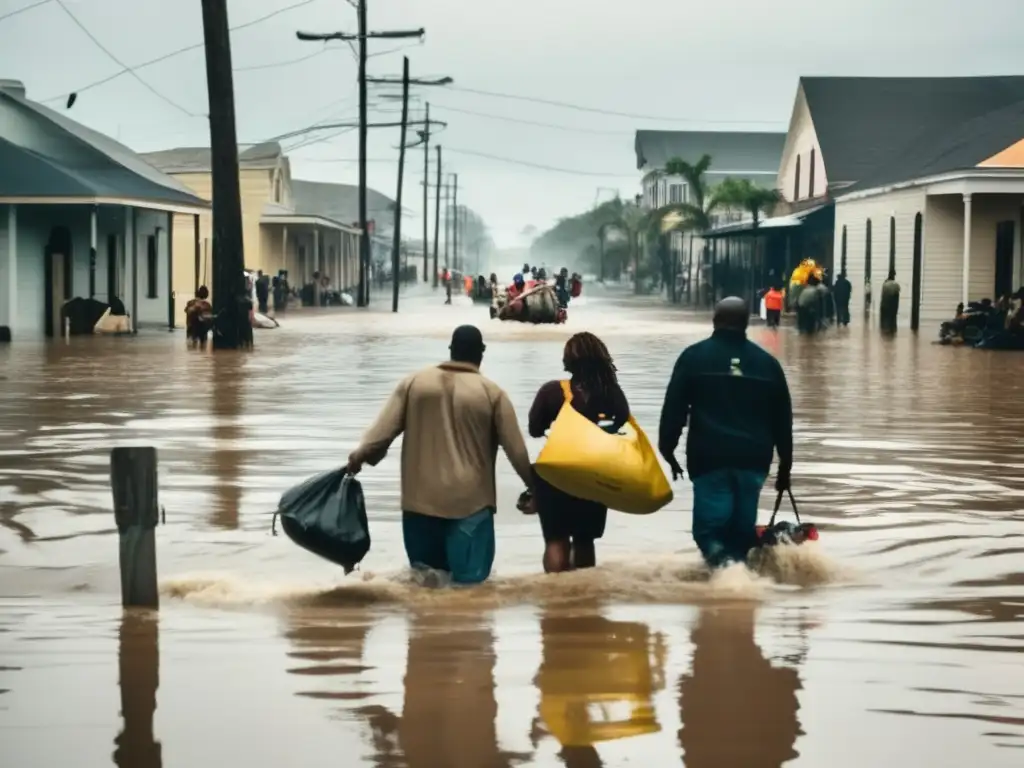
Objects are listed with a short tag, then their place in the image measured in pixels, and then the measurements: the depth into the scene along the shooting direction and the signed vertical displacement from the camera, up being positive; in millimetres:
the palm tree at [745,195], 70375 +2364
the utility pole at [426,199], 122475 +3705
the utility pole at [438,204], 127500 +3416
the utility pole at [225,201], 34312 +952
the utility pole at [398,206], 66712 +1901
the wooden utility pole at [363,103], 60500 +4937
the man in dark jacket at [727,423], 9781 -810
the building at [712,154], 132625 +7214
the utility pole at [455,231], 158875 +2156
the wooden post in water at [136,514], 8922 -1190
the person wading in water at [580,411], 9836 -783
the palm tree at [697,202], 76250 +2192
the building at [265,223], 65812 +1171
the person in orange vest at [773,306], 47500 -1107
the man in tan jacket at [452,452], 9438 -933
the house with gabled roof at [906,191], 44594 +1756
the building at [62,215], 39844 +867
